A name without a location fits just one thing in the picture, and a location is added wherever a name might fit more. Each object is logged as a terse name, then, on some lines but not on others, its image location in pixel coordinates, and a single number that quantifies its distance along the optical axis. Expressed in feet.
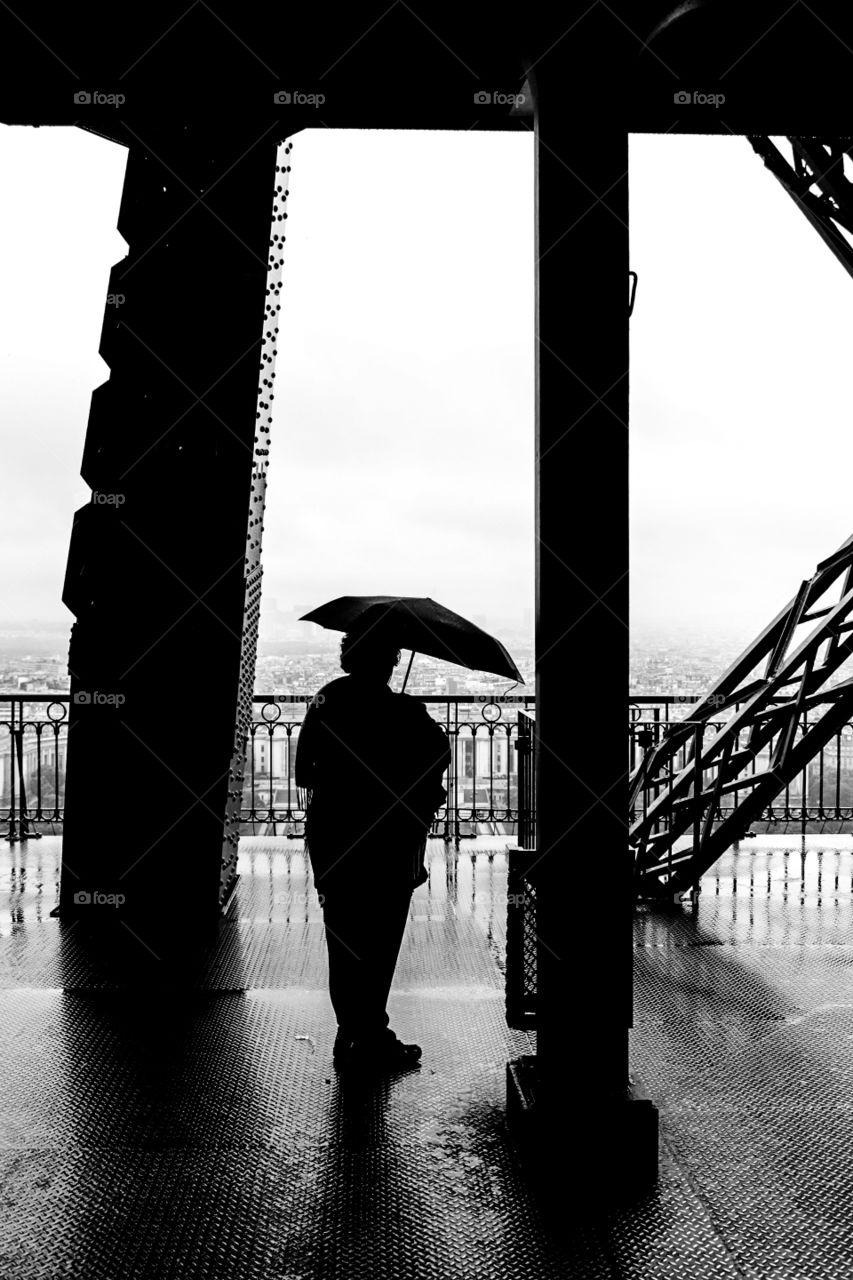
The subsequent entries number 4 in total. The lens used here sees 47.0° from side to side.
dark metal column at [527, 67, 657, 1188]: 12.74
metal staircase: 24.38
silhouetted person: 15.35
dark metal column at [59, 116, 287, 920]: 20.70
